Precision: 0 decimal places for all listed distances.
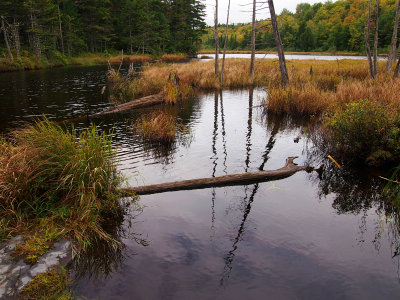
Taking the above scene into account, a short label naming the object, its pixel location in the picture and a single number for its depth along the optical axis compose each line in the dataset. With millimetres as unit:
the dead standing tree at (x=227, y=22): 22523
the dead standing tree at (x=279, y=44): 16312
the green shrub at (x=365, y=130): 6945
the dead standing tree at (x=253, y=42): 21578
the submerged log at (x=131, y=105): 13006
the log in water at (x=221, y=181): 5922
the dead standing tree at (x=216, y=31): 22500
